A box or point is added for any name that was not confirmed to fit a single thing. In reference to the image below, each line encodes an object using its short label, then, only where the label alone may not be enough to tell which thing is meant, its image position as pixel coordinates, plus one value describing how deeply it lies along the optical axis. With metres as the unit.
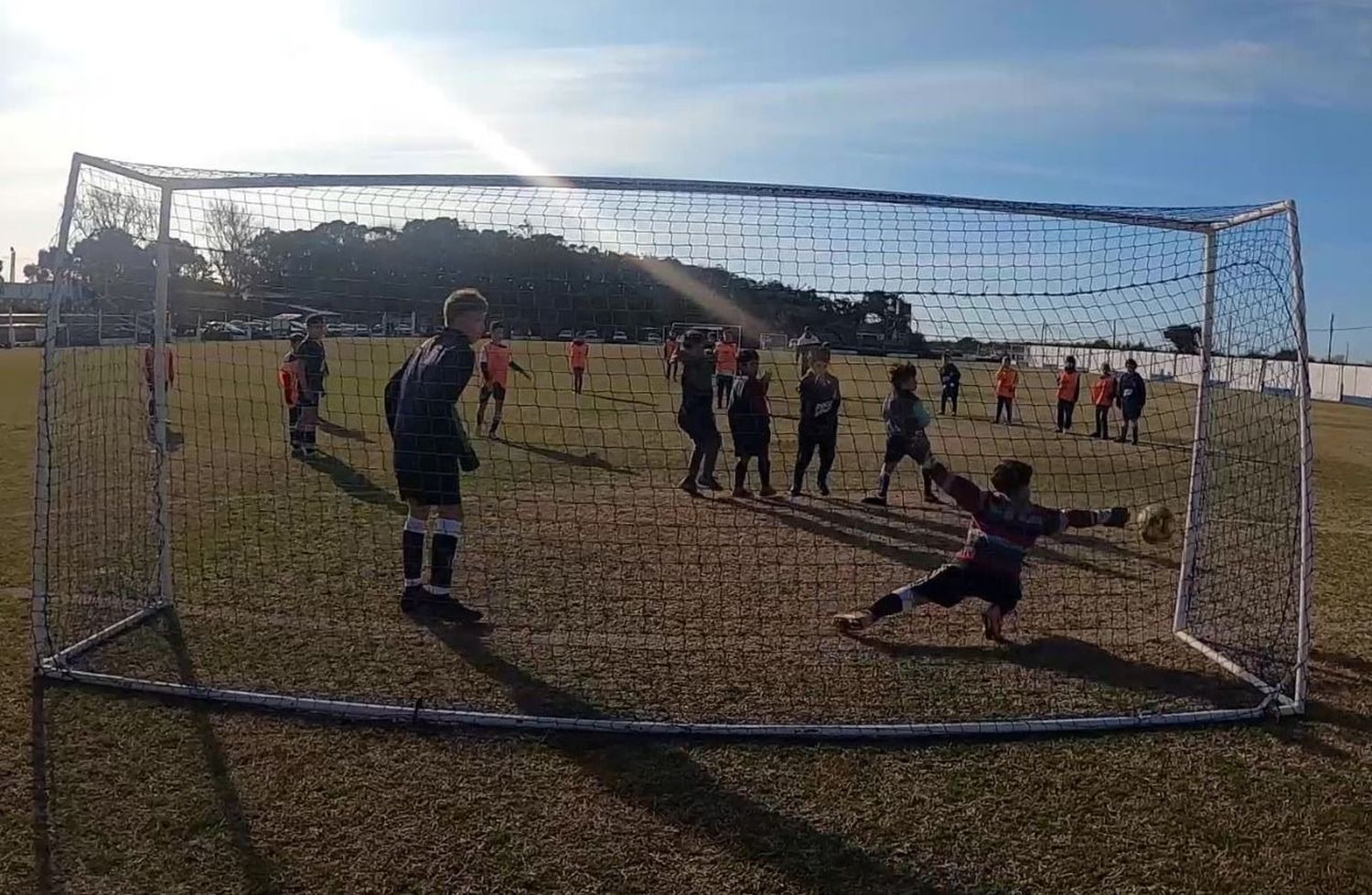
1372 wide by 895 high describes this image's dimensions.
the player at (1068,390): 19.14
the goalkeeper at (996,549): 6.15
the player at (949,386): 16.90
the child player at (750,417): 11.33
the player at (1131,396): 18.88
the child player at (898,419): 10.08
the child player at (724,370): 12.53
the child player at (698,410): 10.71
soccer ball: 6.27
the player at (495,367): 15.15
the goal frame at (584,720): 4.90
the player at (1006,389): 17.77
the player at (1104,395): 20.00
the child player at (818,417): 11.25
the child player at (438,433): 6.11
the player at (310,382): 13.16
